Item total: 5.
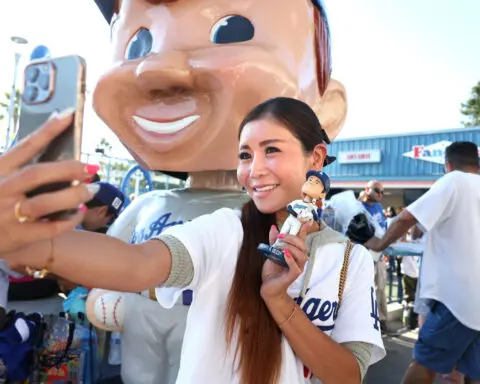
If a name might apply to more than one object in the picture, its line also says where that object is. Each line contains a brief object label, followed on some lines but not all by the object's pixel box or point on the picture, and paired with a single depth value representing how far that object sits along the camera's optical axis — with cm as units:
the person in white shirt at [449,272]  208
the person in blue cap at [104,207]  265
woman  88
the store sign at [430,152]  1321
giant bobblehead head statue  161
